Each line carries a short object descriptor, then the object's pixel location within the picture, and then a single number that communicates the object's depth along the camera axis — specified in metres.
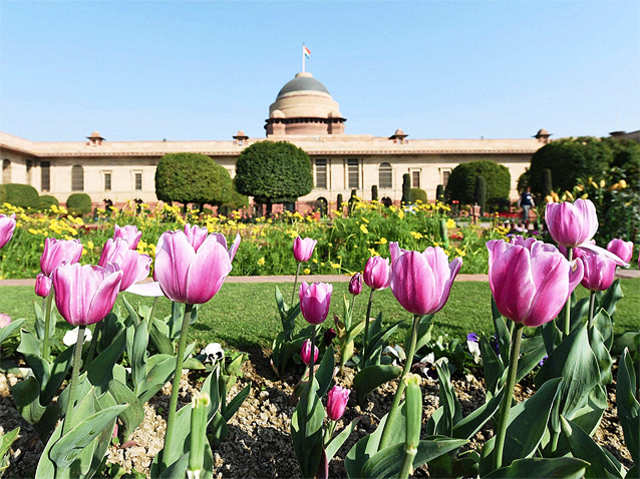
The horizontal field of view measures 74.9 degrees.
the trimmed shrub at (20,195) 21.44
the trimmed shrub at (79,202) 28.38
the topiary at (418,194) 28.48
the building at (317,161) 31.03
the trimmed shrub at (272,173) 17.30
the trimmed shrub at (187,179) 17.02
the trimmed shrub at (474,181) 22.84
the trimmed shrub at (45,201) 25.06
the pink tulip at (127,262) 1.10
